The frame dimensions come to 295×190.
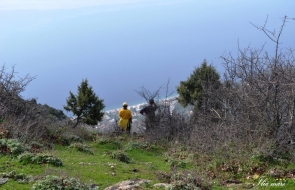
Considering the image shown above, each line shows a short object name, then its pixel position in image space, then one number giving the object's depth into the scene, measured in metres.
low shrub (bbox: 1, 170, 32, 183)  7.76
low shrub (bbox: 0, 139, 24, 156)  10.16
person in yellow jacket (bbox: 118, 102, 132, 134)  18.34
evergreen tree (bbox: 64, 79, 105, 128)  28.19
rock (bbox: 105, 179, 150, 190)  7.13
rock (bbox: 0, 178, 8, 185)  7.52
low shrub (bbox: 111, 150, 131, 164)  11.82
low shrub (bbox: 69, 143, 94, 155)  13.20
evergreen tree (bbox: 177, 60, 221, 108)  28.19
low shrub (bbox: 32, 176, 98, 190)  6.75
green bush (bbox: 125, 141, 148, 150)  14.55
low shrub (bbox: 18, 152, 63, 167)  9.22
